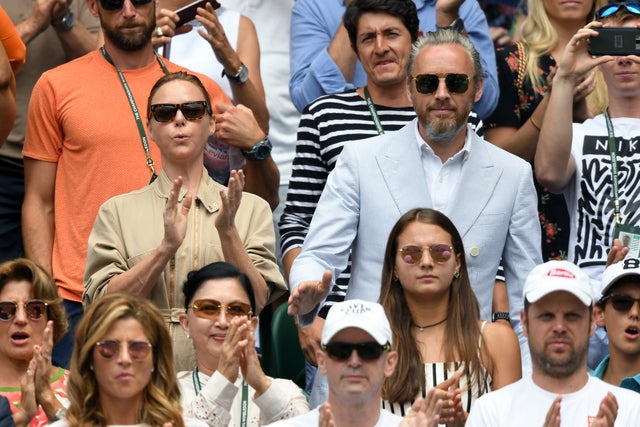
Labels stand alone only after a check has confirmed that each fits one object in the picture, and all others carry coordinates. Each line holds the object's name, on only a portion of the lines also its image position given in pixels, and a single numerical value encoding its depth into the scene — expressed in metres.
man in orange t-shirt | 16.27
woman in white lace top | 13.50
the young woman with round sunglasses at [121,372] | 12.67
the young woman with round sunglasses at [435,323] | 13.80
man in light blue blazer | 14.83
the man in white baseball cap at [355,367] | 12.73
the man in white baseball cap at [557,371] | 12.82
